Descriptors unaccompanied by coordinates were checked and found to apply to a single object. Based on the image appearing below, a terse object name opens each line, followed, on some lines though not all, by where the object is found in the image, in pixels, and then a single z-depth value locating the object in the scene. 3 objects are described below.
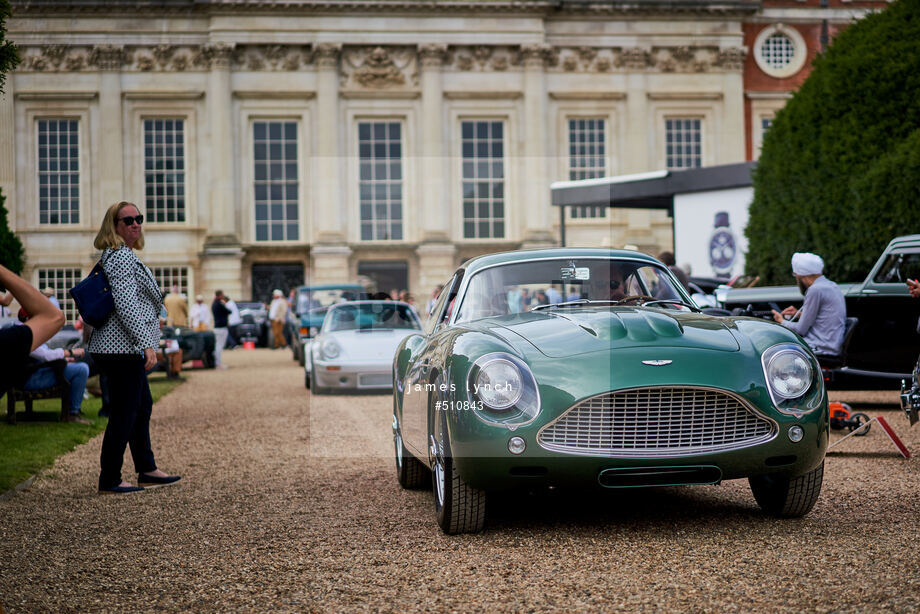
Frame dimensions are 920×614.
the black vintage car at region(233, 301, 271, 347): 31.52
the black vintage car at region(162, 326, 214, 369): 20.07
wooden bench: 10.51
